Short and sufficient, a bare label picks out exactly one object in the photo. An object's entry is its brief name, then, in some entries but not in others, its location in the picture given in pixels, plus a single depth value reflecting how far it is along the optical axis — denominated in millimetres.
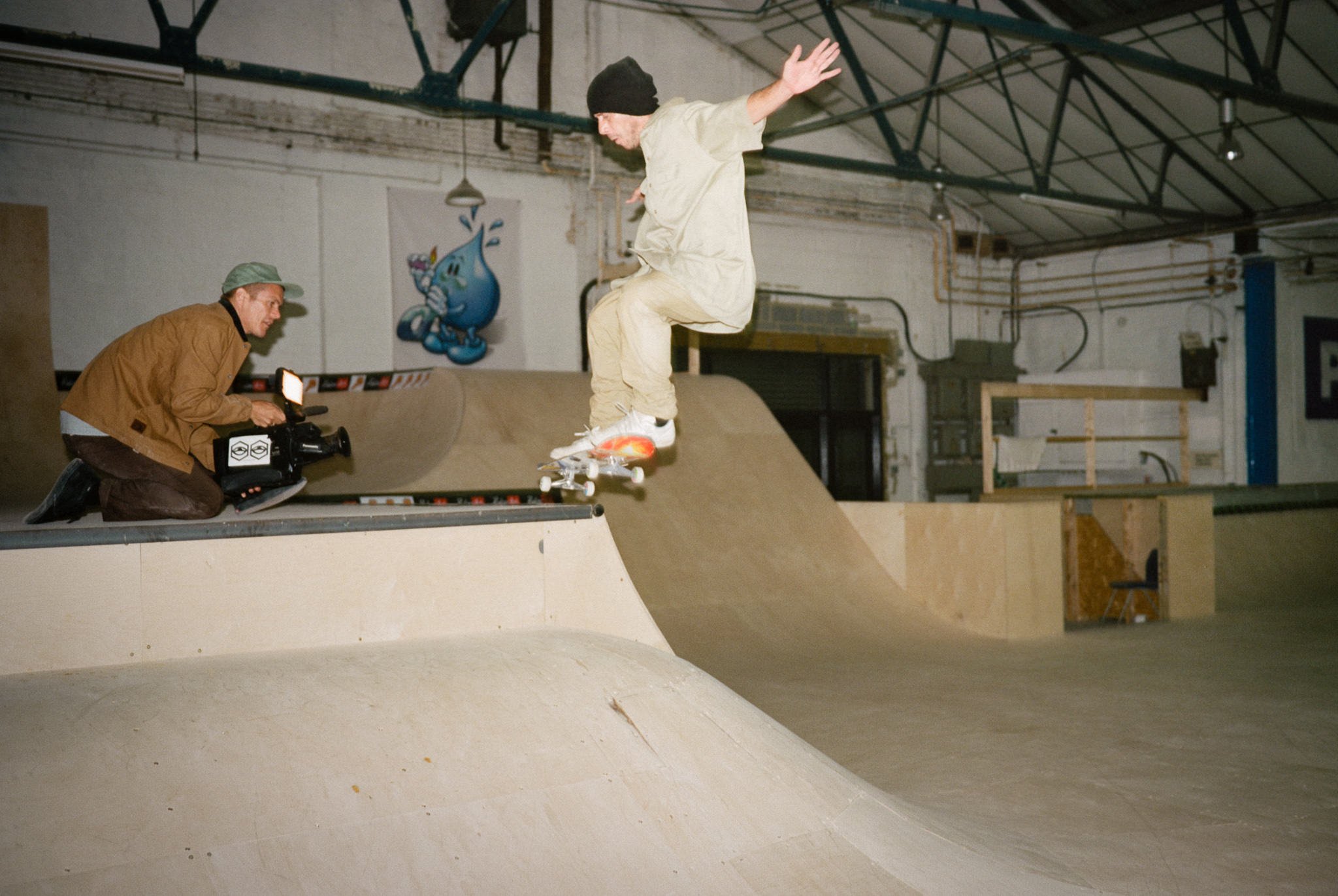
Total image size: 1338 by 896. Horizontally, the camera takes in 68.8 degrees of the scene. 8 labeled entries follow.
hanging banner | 10922
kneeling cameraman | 3980
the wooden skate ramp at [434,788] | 2365
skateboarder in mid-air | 3381
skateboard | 3809
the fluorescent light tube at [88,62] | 7023
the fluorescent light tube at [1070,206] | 11672
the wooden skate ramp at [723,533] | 6746
